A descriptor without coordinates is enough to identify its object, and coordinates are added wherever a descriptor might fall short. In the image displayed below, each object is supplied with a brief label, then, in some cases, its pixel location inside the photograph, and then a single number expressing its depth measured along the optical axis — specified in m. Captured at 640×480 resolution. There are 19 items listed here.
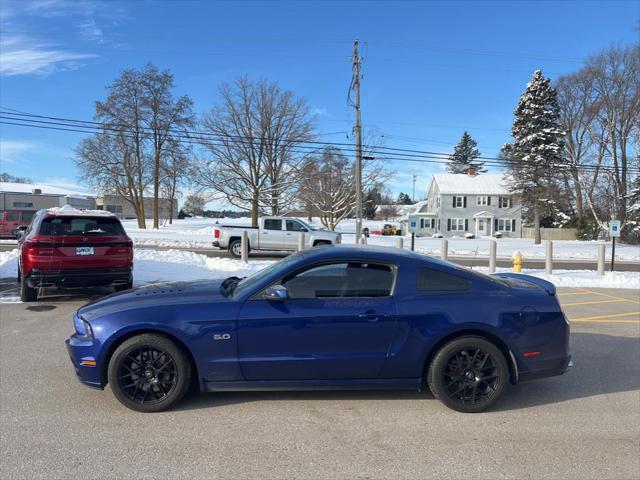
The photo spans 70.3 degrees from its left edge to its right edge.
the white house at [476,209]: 57.12
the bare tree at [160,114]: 38.81
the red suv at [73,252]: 7.77
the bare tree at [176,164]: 40.06
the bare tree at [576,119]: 43.19
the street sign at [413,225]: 21.53
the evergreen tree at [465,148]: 91.50
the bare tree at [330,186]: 40.50
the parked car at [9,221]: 27.52
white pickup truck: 18.86
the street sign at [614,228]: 16.53
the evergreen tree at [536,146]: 42.22
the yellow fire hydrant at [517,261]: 12.98
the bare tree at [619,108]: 40.31
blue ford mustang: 3.79
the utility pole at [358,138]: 23.41
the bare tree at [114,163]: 39.91
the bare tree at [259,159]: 39.25
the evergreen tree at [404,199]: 135.62
